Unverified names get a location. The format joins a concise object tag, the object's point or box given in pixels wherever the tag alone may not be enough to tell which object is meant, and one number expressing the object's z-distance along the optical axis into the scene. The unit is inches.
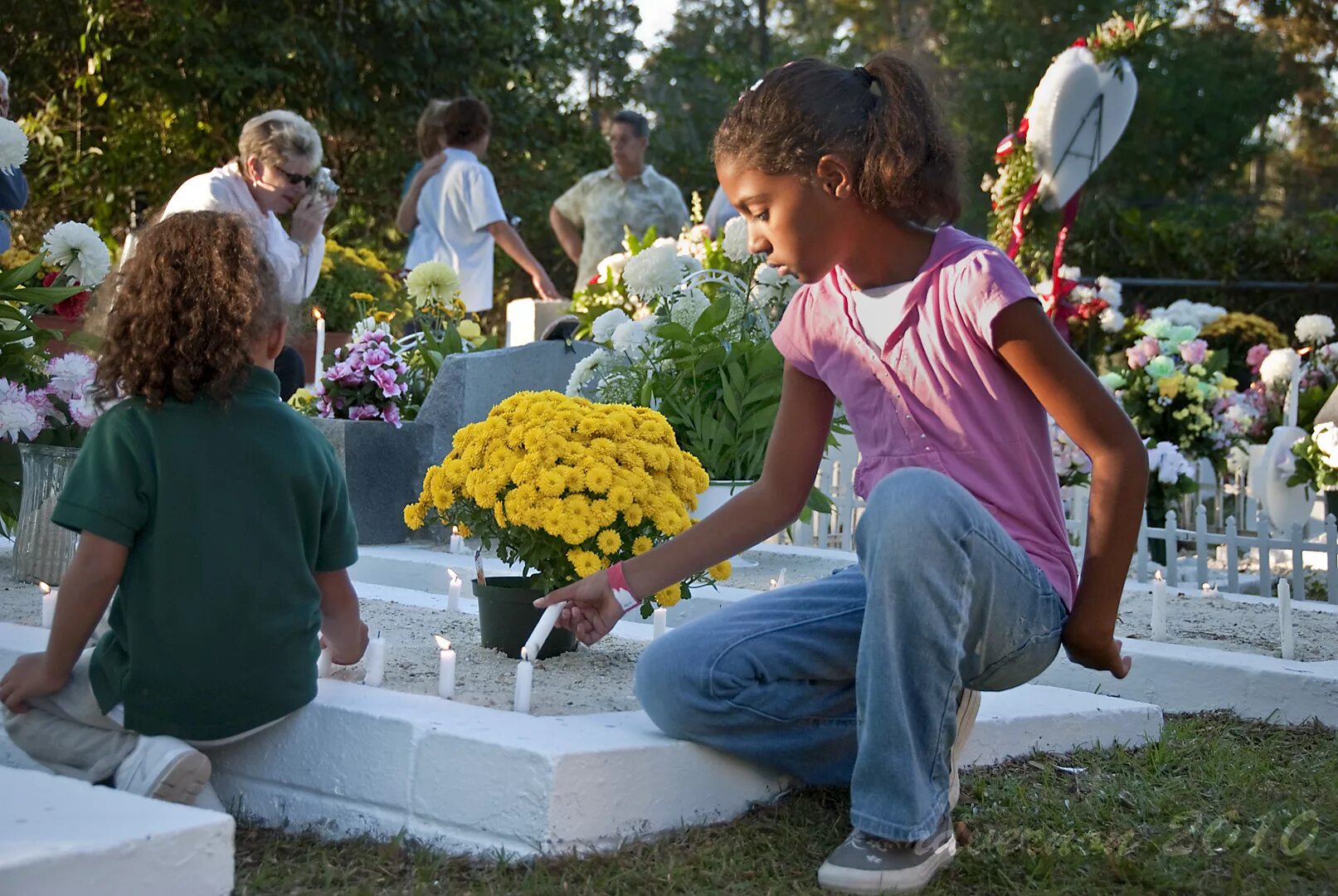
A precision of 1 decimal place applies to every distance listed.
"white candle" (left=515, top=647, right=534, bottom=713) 102.4
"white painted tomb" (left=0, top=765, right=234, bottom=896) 70.3
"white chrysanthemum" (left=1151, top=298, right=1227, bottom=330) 338.3
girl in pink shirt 83.4
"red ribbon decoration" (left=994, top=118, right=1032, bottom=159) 368.5
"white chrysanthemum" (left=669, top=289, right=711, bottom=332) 198.8
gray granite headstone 203.5
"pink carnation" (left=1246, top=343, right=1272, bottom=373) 352.2
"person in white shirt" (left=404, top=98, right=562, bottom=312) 293.0
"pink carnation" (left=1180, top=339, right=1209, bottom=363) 267.4
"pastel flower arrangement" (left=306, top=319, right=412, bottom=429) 203.3
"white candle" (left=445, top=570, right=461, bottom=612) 147.5
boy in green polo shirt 89.7
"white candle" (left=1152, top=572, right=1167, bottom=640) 152.9
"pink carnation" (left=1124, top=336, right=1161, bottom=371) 270.8
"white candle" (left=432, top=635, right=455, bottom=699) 104.8
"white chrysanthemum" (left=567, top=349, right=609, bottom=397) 200.7
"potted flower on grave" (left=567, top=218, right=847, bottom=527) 192.1
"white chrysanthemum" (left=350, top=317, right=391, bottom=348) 221.8
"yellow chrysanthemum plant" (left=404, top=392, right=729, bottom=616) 118.0
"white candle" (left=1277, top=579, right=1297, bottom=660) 146.6
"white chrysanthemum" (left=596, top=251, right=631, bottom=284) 270.1
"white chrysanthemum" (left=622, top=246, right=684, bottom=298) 209.8
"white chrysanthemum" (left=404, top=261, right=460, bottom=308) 257.0
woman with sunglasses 207.0
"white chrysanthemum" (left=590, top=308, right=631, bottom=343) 214.4
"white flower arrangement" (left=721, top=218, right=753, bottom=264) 215.9
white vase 187.5
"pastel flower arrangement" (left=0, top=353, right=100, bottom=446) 146.9
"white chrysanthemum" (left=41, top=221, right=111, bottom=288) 167.8
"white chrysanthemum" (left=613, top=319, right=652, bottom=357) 200.5
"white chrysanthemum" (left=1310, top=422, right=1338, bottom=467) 228.1
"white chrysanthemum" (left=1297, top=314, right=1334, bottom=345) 344.1
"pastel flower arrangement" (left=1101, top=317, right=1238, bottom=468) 267.7
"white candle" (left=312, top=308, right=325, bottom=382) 217.6
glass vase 150.8
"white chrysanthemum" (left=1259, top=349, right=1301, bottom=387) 293.3
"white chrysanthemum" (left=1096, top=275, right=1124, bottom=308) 329.7
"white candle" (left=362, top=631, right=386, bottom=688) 109.6
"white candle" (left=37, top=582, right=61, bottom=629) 127.2
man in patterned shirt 337.7
